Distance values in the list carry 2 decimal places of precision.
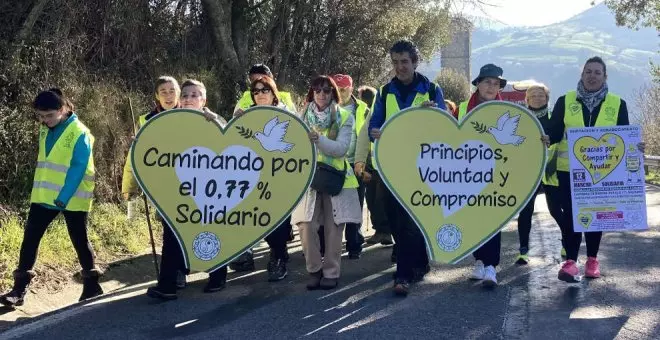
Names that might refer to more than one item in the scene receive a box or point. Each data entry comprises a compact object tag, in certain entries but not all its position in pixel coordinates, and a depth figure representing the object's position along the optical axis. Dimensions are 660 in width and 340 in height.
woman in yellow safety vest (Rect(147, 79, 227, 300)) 5.57
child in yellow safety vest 5.38
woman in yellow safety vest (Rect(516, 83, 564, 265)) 6.60
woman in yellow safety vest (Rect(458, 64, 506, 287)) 5.84
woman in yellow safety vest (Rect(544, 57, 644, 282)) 5.82
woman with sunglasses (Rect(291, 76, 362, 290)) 5.89
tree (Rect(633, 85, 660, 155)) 35.03
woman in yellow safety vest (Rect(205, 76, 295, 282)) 6.00
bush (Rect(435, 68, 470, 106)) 46.76
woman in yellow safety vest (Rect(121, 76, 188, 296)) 5.86
